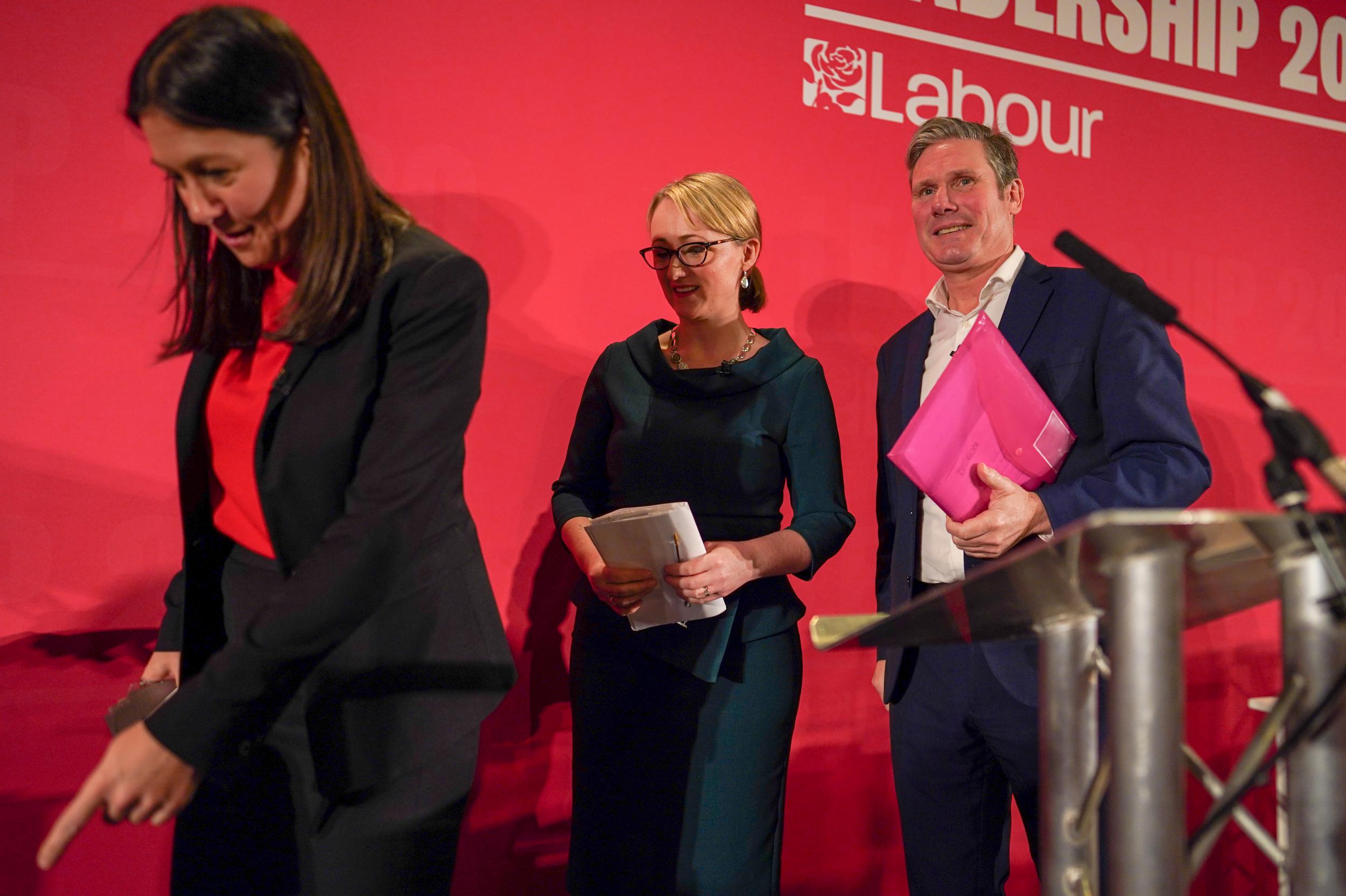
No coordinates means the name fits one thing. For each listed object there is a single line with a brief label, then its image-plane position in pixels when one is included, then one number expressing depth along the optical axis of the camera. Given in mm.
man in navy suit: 1657
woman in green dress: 1862
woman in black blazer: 991
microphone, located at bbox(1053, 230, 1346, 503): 814
